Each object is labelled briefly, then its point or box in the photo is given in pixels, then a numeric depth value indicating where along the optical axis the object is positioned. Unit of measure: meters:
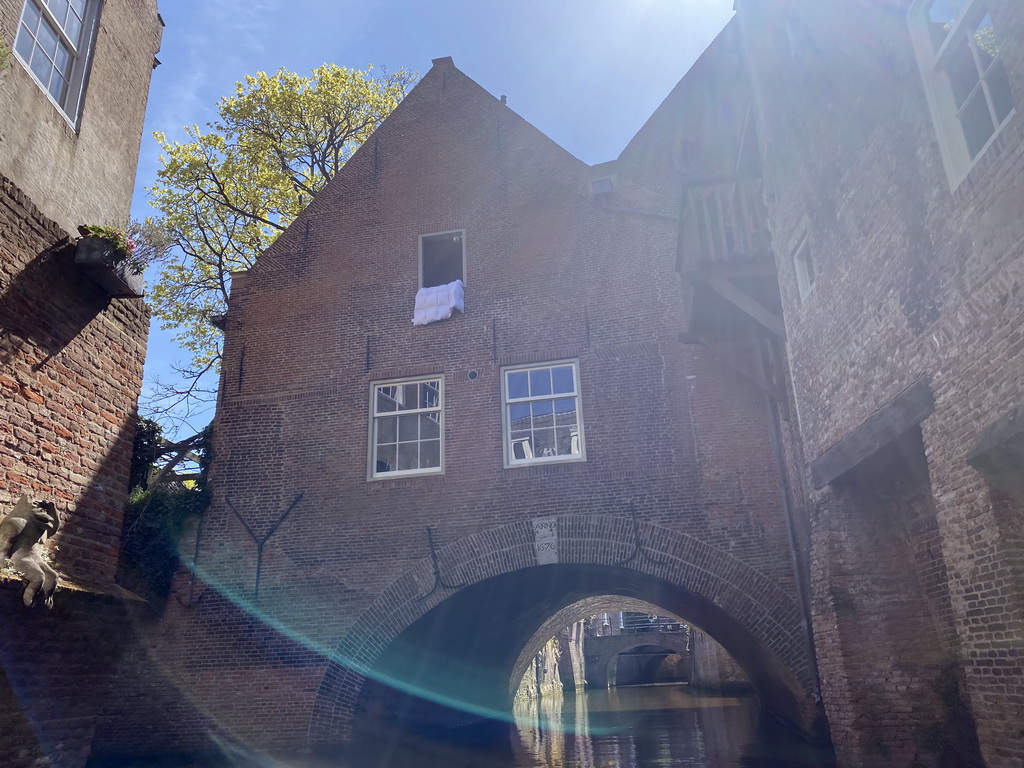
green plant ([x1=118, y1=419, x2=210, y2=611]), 10.95
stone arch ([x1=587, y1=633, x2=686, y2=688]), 36.03
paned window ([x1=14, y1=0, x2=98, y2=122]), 6.80
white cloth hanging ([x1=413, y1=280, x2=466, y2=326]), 11.78
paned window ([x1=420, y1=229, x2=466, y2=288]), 12.70
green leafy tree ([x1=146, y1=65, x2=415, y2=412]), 18.36
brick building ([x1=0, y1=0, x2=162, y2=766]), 5.50
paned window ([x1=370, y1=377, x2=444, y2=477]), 11.23
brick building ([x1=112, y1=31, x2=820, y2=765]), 10.16
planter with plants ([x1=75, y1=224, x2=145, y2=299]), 6.16
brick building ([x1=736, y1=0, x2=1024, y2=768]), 4.52
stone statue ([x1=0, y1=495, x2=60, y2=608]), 5.25
